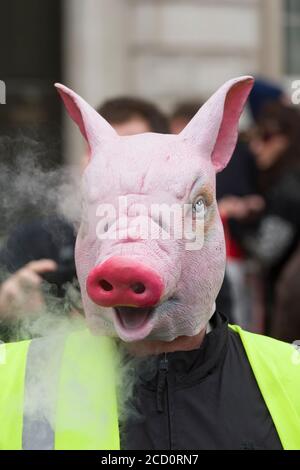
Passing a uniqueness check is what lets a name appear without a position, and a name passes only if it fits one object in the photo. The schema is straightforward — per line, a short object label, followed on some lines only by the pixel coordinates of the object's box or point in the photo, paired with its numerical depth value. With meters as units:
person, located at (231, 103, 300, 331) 9.60
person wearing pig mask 4.12
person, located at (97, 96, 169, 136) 6.29
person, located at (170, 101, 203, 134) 9.41
